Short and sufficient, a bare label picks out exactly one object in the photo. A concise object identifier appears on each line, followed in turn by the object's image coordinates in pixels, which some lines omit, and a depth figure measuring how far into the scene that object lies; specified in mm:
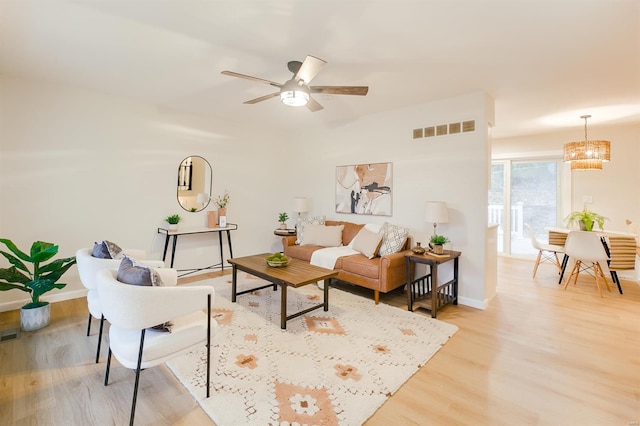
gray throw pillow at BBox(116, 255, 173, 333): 1734
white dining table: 4178
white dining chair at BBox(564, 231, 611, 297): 3951
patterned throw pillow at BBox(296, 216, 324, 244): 4949
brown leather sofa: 3475
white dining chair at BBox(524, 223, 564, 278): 4704
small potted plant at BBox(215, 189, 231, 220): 4929
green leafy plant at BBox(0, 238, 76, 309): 2711
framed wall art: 4449
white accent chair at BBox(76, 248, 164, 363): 2311
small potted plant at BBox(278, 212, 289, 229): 5504
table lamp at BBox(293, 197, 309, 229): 5398
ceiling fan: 2367
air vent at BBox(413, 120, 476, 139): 3586
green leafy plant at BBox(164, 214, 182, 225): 4359
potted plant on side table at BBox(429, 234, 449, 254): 3465
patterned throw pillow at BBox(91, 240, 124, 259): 2426
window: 5746
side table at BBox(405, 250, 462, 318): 3232
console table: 4285
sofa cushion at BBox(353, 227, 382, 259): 3895
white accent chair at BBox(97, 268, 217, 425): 1572
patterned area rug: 1825
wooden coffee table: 2875
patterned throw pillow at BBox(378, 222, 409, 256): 3871
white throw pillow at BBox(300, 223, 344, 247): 4625
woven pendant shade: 4297
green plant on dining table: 4410
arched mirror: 4625
